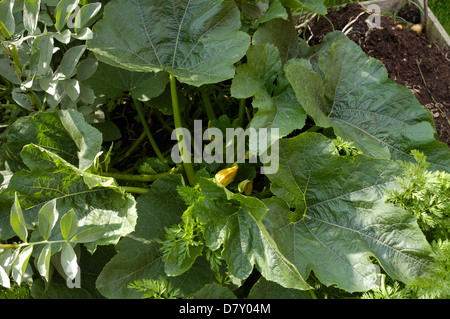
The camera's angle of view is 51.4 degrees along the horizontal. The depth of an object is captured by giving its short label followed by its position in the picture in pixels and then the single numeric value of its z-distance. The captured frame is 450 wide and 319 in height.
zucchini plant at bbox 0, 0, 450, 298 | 1.29
